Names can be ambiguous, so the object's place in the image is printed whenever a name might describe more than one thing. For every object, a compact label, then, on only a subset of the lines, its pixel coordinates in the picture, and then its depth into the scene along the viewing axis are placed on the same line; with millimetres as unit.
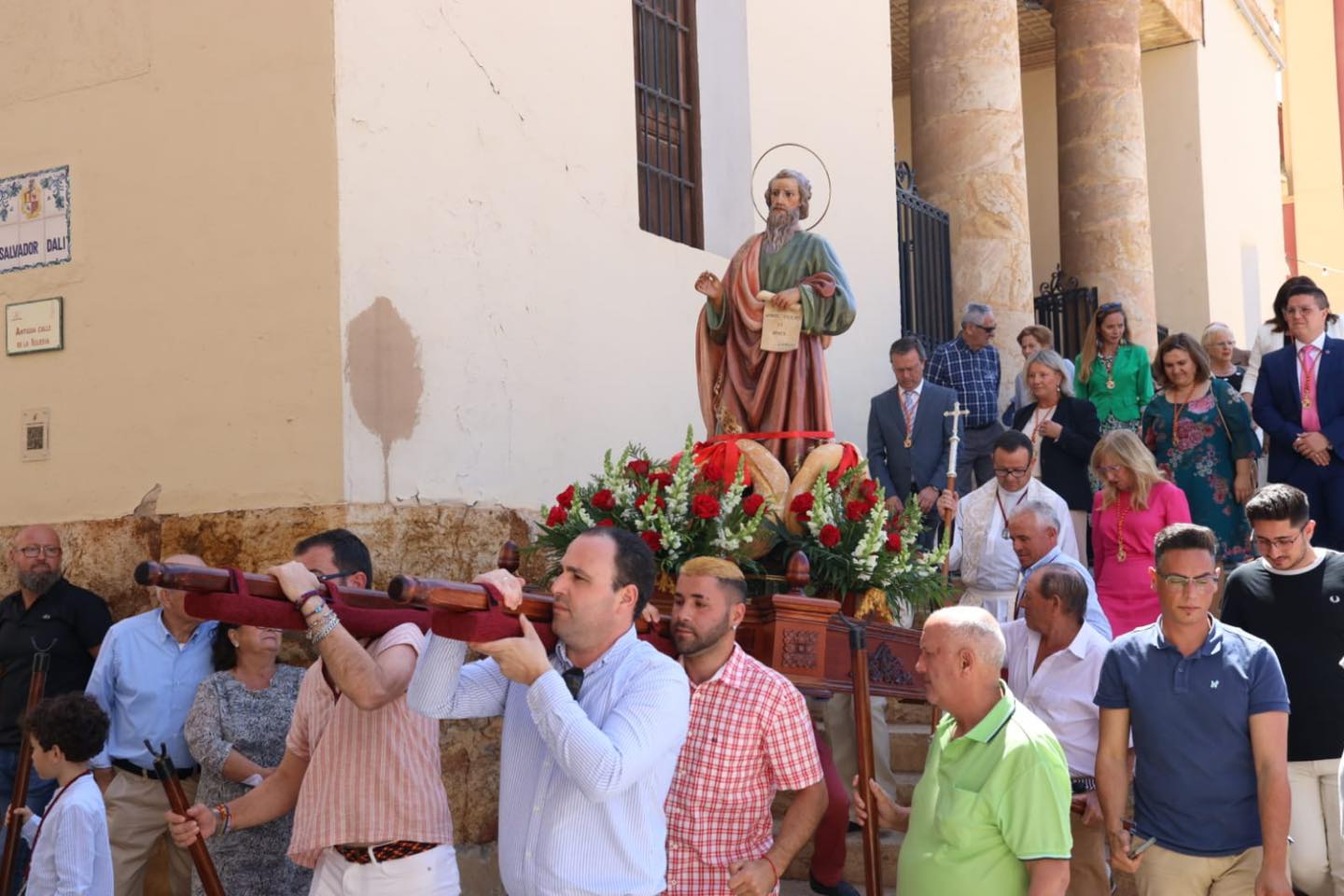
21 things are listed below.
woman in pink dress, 6883
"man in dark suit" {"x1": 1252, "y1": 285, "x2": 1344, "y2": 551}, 7637
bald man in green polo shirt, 3699
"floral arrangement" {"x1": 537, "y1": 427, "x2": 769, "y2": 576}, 5758
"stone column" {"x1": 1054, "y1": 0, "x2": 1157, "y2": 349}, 16281
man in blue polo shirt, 4426
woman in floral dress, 8125
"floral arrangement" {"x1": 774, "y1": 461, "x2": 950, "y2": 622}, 5867
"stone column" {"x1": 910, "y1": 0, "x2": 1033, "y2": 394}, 12938
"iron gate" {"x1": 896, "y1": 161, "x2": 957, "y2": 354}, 12680
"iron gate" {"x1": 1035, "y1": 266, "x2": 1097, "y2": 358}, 16016
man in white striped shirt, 3189
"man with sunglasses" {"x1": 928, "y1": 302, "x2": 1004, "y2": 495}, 9445
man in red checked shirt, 4094
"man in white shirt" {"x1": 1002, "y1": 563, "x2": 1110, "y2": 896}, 5180
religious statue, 6730
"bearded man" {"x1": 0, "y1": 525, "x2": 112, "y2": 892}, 6559
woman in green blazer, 9523
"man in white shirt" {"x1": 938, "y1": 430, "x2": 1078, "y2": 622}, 7016
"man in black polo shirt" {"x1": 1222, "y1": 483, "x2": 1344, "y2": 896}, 4867
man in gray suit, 8711
